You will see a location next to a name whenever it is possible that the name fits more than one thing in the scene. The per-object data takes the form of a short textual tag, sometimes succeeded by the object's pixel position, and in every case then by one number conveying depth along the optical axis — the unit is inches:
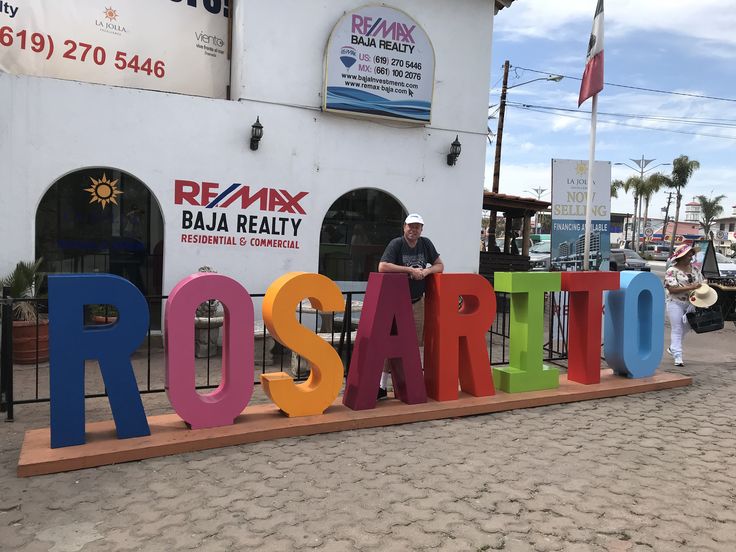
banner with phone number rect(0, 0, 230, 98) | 306.7
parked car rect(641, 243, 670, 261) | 2363.4
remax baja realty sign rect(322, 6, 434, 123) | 351.3
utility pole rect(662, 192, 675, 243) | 2443.4
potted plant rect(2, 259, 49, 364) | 271.9
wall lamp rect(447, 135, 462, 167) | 378.9
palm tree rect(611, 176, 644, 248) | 2288.4
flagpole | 313.7
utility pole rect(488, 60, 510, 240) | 775.7
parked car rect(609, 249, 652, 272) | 881.5
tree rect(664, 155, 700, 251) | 2139.5
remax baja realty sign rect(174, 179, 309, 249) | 325.1
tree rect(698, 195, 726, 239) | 2628.0
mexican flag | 313.6
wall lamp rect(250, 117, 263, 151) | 327.6
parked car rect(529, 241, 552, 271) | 820.6
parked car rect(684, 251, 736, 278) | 823.1
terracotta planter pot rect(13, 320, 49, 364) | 272.4
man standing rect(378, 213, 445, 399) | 216.5
